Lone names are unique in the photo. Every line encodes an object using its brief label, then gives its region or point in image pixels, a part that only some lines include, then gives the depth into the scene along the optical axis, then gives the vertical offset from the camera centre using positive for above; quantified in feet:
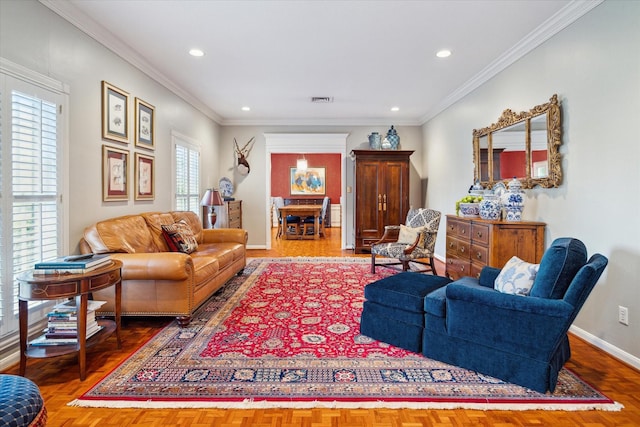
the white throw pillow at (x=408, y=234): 14.93 -1.10
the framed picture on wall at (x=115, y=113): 10.55 +3.30
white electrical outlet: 7.49 -2.41
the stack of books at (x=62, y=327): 7.07 -2.57
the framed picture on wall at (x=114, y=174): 10.62 +1.24
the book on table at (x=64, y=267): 6.71 -1.19
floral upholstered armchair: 14.24 -1.37
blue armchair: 5.95 -2.17
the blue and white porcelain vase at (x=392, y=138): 21.17 +4.75
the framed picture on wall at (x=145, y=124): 12.48 +3.44
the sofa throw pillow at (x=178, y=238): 11.99 -1.07
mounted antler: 22.22 +3.72
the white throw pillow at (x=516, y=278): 6.70 -1.42
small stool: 3.47 -2.18
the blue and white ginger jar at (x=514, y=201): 10.37 +0.32
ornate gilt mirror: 9.61 +2.22
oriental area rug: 5.98 -3.46
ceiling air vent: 17.24 +6.02
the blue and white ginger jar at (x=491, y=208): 10.87 +0.10
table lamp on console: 16.88 +0.58
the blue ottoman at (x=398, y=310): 7.85 -2.51
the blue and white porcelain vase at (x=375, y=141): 21.22 +4.56
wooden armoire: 20.65 +1.31
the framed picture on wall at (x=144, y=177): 12.56 +1.32
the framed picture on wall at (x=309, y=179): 37.11 +3.59
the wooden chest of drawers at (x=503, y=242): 10.05 -0.98
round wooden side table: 6.32 -1.68
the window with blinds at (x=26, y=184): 7.18 +0.62
